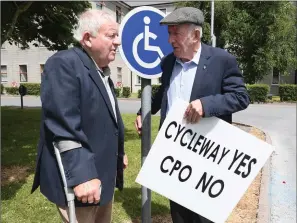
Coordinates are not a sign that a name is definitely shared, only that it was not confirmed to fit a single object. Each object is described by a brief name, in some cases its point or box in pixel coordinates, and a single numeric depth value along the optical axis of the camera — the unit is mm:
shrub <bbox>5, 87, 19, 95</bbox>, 35875
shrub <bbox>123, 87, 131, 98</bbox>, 30688
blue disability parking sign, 3059
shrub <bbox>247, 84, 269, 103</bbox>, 25547
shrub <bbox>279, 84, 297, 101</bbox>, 27016
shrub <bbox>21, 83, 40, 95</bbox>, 35656
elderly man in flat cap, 2449
